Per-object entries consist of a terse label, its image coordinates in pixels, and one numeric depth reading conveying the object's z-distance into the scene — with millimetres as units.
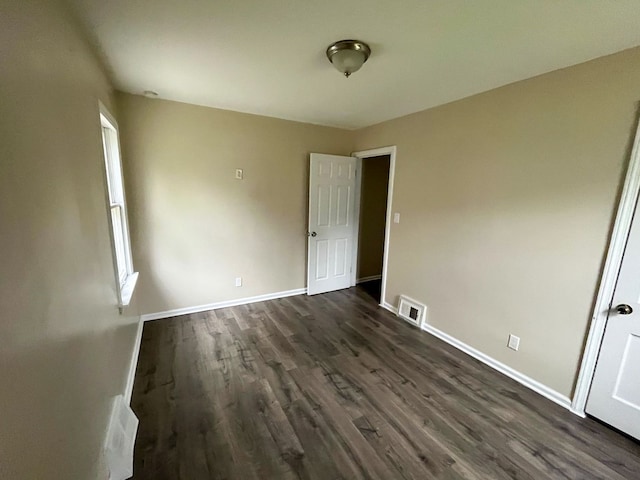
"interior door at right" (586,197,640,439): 1696
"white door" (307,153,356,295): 3771
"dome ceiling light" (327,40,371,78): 1649
